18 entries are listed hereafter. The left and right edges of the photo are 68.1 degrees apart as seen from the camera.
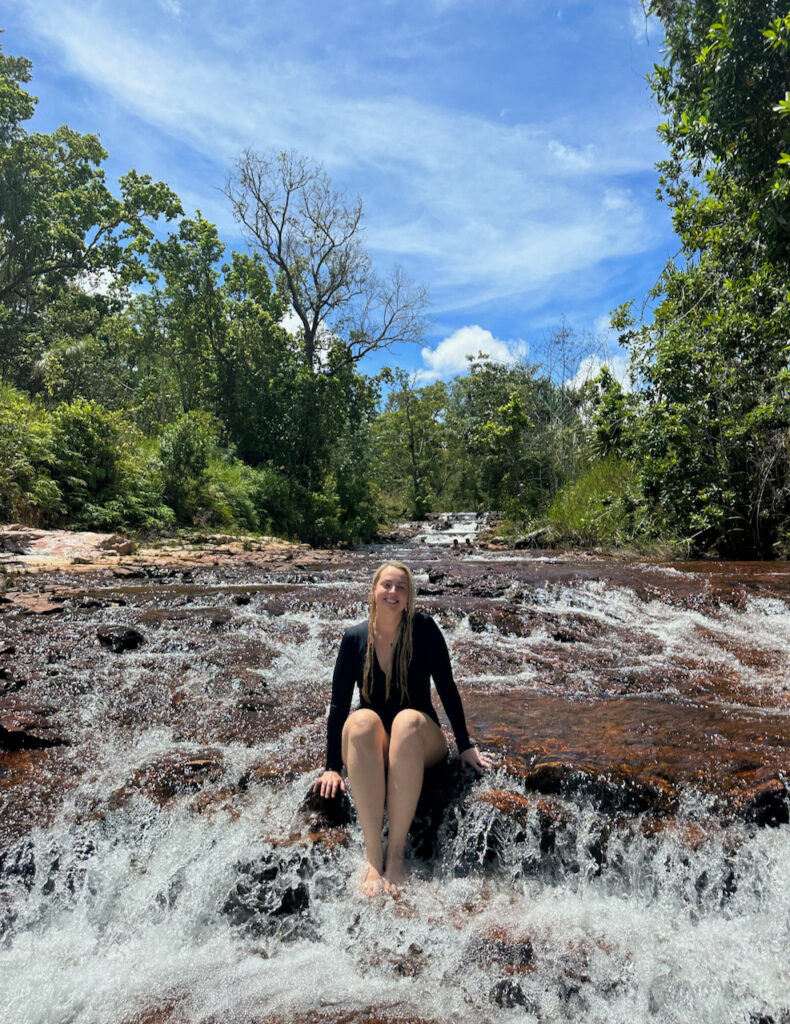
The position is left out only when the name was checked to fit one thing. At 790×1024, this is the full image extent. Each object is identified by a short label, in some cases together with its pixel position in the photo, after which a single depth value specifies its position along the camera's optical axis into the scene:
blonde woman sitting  2.61
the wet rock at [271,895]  2.31
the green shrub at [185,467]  14.80
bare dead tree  22.39
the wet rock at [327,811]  2.72
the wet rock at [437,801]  2.66
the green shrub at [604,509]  12.13
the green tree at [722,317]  6.32
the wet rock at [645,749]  2.64
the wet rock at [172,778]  2.84
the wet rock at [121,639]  4.94
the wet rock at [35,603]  5.98
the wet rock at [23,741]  3.19
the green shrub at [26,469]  10.92
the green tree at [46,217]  20.83
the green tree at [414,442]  43.69
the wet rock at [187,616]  5.86
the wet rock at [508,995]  1.92
